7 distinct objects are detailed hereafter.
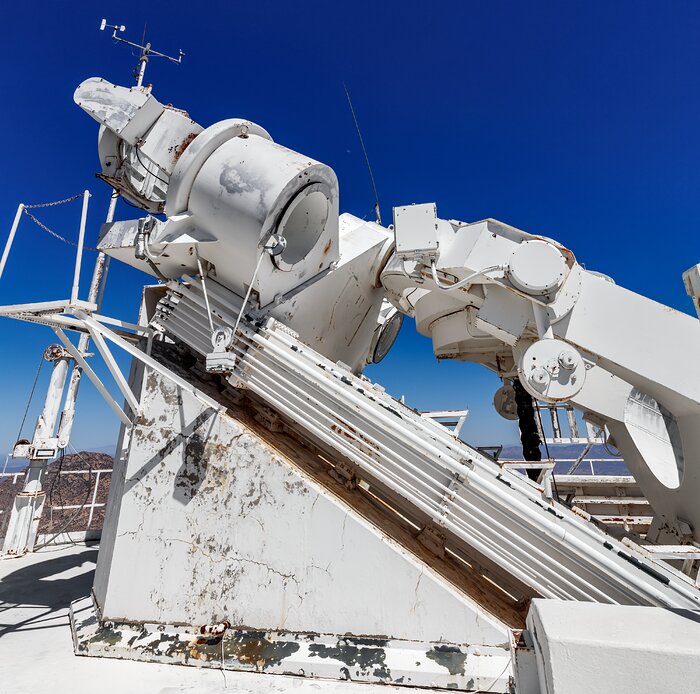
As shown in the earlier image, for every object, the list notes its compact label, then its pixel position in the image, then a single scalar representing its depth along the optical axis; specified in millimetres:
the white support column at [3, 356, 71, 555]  8242
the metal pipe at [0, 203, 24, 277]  4046
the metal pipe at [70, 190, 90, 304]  4293
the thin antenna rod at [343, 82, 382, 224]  7728
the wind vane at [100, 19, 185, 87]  9164
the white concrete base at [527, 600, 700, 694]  1560
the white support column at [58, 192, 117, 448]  8852
